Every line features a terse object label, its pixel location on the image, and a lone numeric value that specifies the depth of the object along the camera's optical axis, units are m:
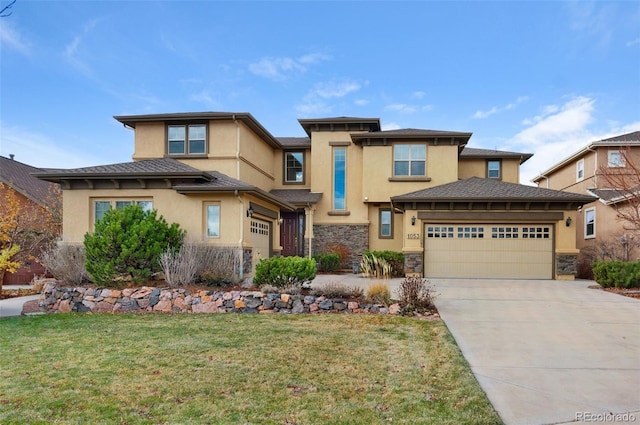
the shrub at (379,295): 9.15
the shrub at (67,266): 10.86
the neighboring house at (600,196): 16.78
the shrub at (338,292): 9.67
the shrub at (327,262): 18.61
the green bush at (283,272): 9.99
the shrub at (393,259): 16.50
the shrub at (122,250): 10.38
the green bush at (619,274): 12.43
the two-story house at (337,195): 14.16
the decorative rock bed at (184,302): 9.17
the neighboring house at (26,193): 16.09
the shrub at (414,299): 8.77
